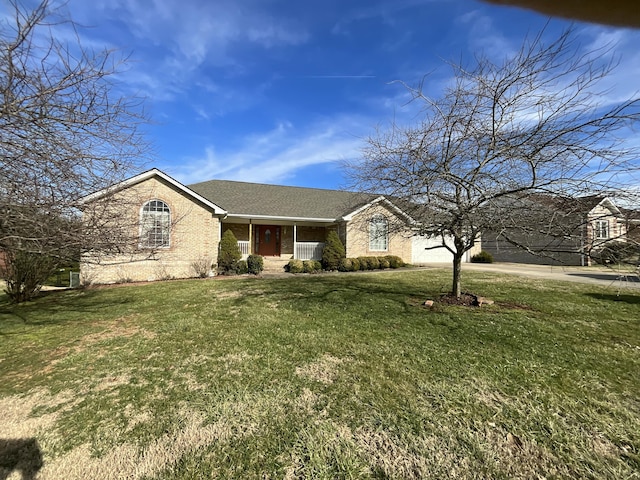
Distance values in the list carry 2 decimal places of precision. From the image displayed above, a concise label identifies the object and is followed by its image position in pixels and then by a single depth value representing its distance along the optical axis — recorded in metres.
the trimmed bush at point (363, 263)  17.47
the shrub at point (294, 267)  16.22
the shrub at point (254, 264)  15.12
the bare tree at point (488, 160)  5.28
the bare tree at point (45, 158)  3.73
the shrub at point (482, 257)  22.48
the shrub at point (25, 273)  8.48
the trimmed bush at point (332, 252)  17.03
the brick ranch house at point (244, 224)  12.41
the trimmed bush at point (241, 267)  15.06
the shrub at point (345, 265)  16.84
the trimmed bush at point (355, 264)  17.06
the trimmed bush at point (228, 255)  14.91
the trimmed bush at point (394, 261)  18.64
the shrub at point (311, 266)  16.42
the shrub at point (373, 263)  17.70
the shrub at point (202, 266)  14.16
